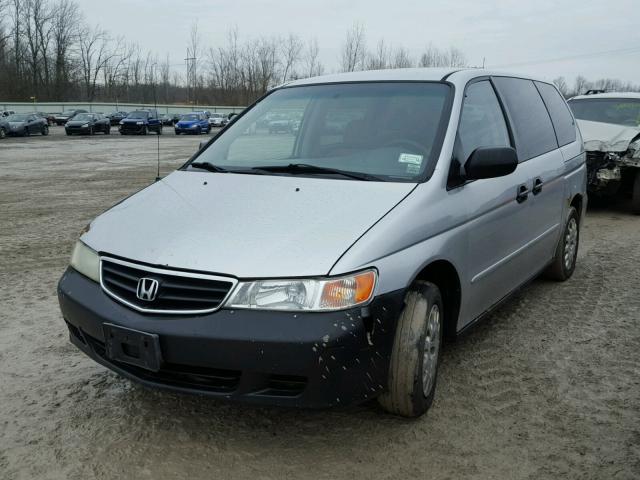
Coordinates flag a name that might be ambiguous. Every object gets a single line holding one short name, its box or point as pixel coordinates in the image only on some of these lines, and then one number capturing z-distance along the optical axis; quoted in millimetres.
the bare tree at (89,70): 82812
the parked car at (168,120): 56925
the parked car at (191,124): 42656
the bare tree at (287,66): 77044
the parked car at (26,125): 34156
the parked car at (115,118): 54312
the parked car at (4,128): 33050
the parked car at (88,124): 36438
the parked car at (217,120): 53359
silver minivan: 2482
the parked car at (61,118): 53875
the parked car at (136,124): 37741
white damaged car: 8734
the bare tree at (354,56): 67250
